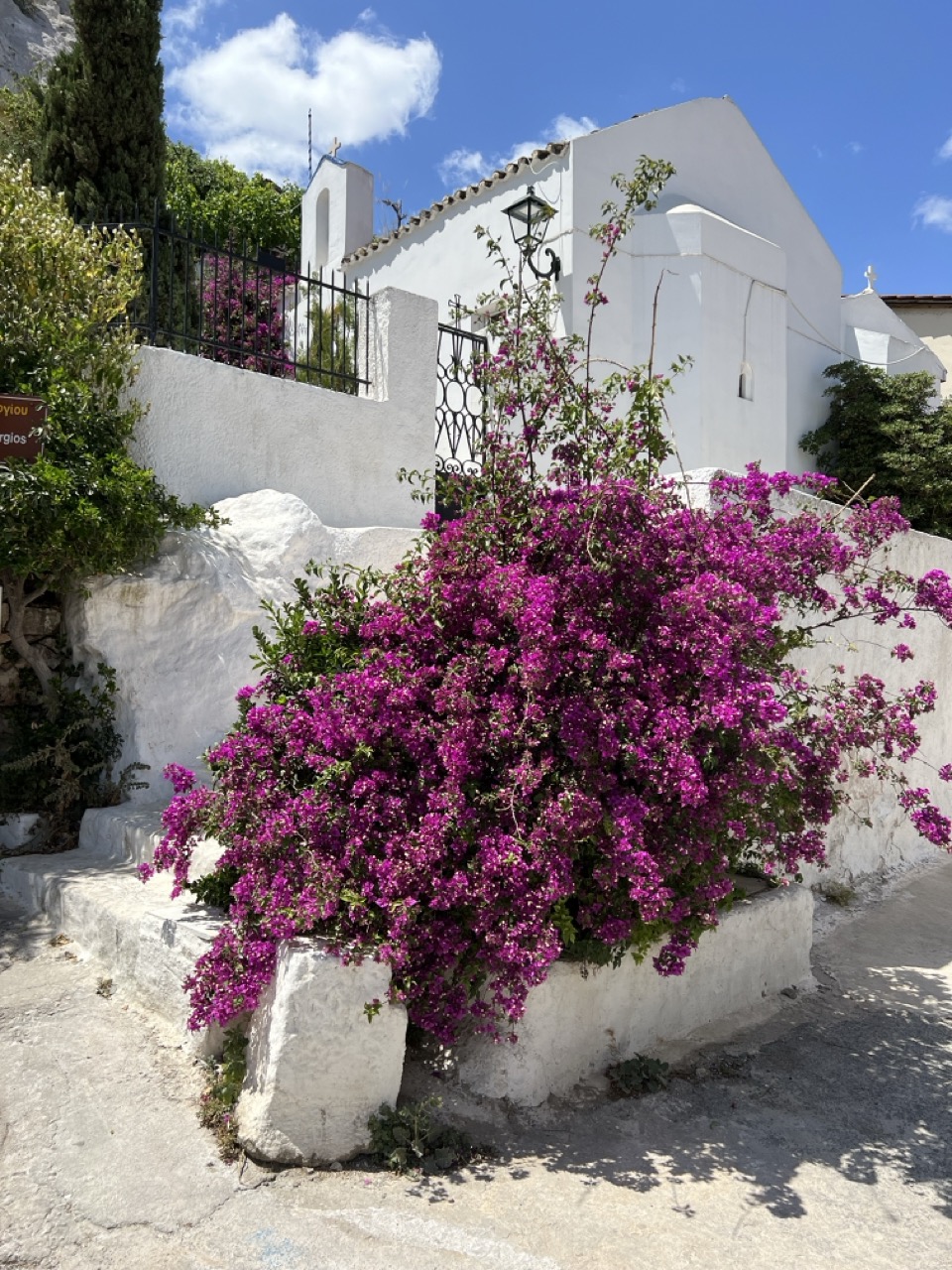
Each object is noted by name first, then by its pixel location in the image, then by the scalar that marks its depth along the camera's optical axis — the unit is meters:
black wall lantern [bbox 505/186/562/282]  8.57
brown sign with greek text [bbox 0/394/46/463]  4.99
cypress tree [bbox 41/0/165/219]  10.05
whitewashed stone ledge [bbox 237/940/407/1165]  3.10
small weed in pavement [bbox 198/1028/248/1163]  3.15
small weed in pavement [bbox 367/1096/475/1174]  3.13
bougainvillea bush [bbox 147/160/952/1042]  3.32
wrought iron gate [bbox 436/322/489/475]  8.19
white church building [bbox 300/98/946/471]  11.41
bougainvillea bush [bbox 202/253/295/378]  6.61
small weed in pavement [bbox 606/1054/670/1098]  3.79
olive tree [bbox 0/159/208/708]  4.95
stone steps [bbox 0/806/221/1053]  3.74
